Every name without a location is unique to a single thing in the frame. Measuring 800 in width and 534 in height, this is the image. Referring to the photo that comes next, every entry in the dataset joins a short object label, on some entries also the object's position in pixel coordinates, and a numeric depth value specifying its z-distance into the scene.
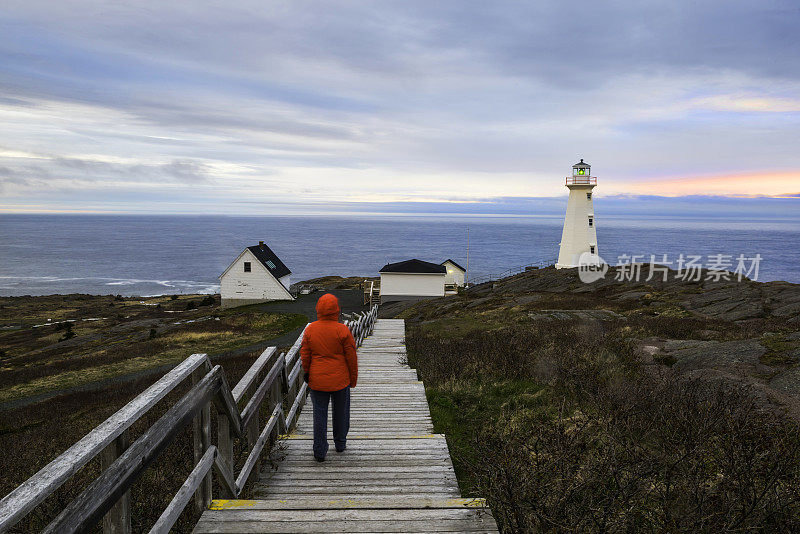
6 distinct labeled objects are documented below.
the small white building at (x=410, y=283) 41.97
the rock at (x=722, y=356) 9.11
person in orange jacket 5.57
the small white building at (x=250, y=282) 45.59
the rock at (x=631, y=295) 28.53
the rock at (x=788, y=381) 7.85
